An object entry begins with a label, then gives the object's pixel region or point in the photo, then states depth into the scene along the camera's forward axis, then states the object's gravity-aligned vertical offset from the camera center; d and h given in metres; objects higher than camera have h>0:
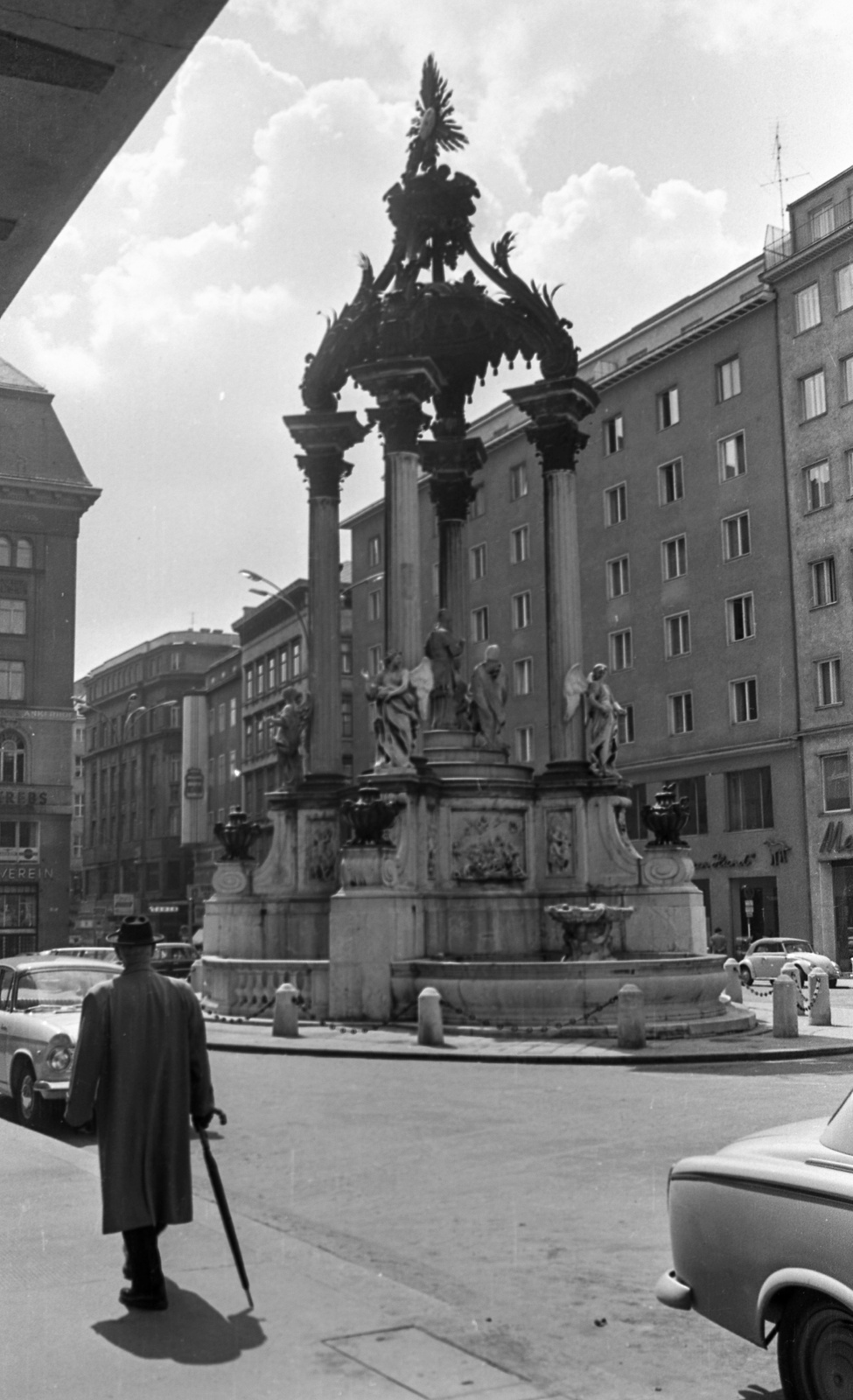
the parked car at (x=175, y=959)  45.16 -1.42
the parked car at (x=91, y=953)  38.16 -1.01
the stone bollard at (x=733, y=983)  25.80 -1.41
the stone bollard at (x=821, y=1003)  23.78 -1.60
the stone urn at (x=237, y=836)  28.80 +1.43
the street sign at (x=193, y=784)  93.06 +7.89
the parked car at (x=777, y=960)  37.41 -1.48
